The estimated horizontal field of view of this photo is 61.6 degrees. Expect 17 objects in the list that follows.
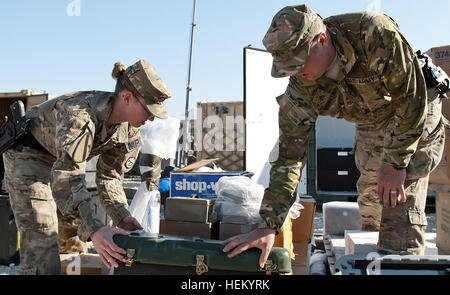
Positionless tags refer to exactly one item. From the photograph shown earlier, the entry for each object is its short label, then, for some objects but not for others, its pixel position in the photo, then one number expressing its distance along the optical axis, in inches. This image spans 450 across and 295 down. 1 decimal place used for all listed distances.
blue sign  162.9
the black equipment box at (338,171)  251.8
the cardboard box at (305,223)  111.7
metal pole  258.5
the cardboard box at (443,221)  98.1
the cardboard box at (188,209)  82.0
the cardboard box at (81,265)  85.9
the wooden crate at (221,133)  350.9
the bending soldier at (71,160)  69.7
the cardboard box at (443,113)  96.7
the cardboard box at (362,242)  69.3
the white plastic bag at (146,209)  132.4
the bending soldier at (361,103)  62.2
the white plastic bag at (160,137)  140.7
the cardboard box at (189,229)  80.7
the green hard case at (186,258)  61.0
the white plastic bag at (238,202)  86.4
